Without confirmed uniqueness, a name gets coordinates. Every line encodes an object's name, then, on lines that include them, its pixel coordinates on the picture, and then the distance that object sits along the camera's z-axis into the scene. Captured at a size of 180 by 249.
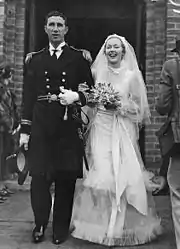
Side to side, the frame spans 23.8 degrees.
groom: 3.76
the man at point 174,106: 3.39
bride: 3.74
